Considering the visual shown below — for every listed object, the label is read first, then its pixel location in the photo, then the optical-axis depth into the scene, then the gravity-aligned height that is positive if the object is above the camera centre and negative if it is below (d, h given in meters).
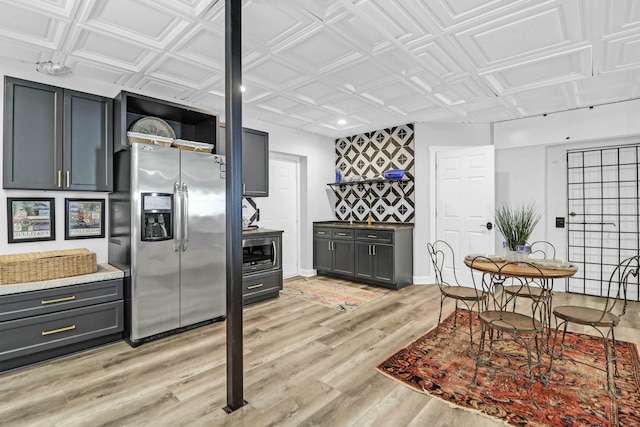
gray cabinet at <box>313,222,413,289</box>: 4.97 -0.69
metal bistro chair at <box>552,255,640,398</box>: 2.31 -0.79
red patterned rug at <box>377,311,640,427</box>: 1.98 -1.23
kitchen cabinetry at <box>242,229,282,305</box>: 4.13 -0.89
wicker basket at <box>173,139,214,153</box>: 3.53 +0.74
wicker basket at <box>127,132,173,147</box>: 3.23 +0.74
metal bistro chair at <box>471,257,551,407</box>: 2.23 -1.09
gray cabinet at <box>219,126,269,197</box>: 4.45 +0.69
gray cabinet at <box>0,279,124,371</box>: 2.51 -0.91
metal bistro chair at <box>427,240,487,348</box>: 2.95 -0.77
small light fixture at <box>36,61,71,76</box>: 3.01 +1.36
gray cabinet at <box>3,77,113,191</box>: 2.84 +0.69
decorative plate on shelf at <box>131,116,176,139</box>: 3.49 +0.95
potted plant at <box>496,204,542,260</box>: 3.09 -0.21
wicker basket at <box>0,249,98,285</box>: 2.58 -0.45
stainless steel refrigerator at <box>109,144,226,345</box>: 3.01 -0.25
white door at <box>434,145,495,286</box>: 4.87 +0.17
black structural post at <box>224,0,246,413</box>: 2.06 +0.03
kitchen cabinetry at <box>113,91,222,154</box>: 3.18 +1.12
